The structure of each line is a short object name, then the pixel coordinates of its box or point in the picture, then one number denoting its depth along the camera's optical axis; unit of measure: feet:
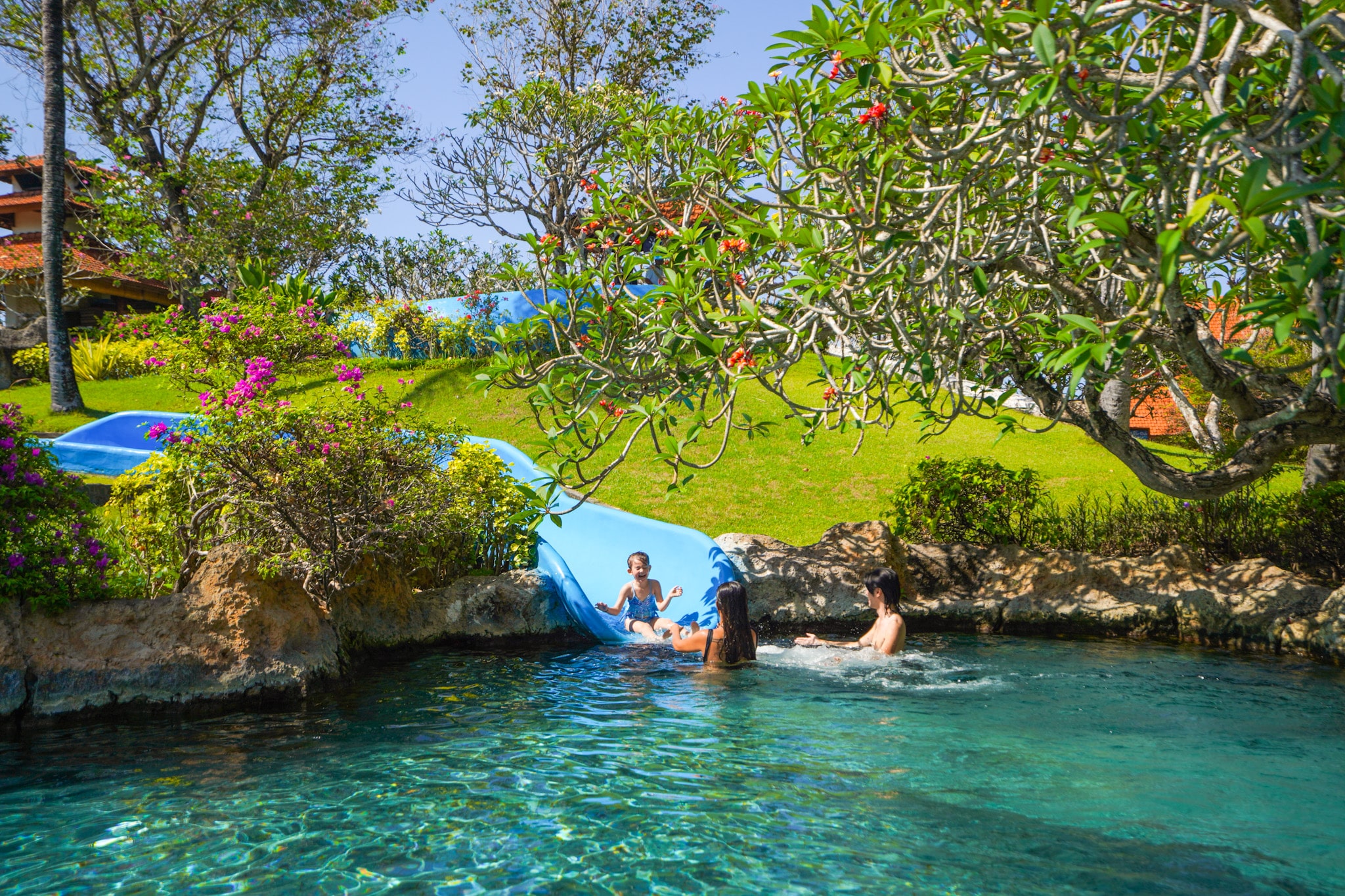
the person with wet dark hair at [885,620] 27.68
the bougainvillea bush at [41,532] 20.85
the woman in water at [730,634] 27.50
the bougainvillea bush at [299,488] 23.95
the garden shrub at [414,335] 75.87
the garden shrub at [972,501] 36.19
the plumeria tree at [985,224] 11.55
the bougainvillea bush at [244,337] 37.35
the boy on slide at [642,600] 31.99
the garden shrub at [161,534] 25.20
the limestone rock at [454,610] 29.27
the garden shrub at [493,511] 32.65
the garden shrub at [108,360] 79.05
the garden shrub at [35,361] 81.61
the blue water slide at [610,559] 31.78
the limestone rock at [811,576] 33.19
